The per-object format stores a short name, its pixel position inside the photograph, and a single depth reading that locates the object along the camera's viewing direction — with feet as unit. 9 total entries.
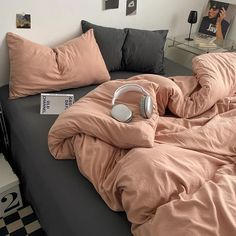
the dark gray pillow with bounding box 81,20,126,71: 6.19
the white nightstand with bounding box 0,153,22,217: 4.50
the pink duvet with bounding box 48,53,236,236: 2.67
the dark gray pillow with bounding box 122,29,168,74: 6.55
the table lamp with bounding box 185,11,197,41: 7.97
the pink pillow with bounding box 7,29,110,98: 5.16
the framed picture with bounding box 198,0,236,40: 8.38
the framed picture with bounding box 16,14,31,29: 5.32
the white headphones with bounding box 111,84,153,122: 3.72
